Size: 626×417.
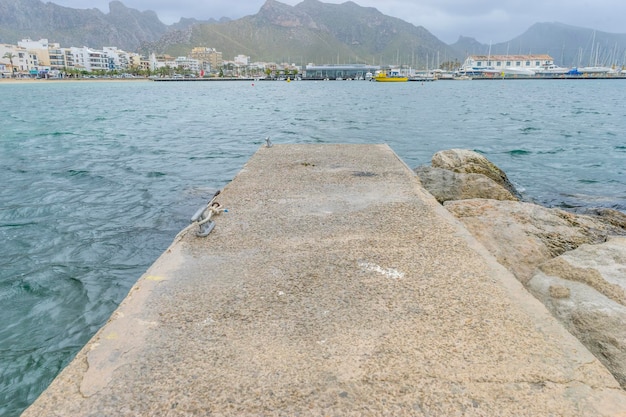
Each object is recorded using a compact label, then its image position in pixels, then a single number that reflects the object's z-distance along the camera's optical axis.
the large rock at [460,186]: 7.28
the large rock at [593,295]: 2.66
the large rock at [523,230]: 4.28
